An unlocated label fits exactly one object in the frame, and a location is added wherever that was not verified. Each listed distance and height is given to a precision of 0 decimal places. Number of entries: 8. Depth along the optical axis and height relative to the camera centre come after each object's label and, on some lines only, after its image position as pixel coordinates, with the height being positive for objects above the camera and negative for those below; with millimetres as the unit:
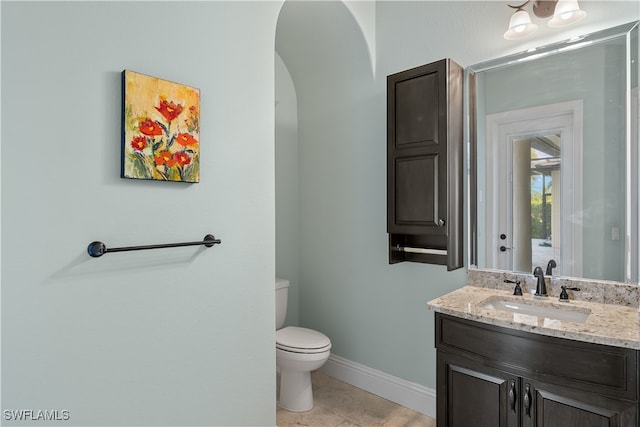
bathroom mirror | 1696 +280
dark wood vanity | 1321 -649
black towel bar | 1334 -124
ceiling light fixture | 1744 +954
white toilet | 2262 -896
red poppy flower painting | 1408 +337
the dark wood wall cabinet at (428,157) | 2018 +319
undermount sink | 1689 -449
